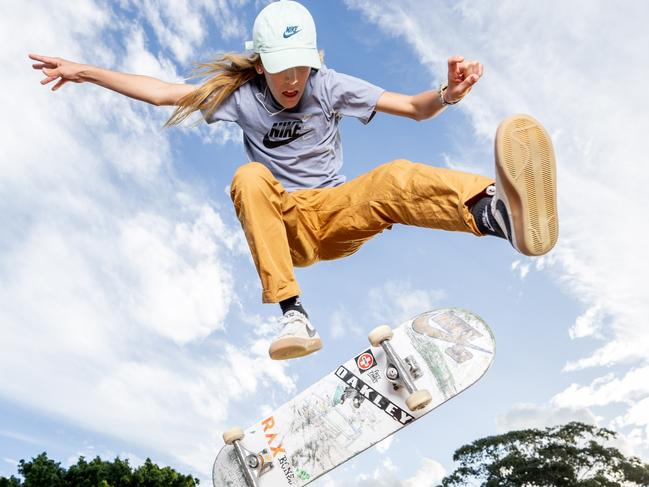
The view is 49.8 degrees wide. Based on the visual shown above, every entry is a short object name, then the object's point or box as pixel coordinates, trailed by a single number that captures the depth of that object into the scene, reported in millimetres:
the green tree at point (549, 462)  18234
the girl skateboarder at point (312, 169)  3197
